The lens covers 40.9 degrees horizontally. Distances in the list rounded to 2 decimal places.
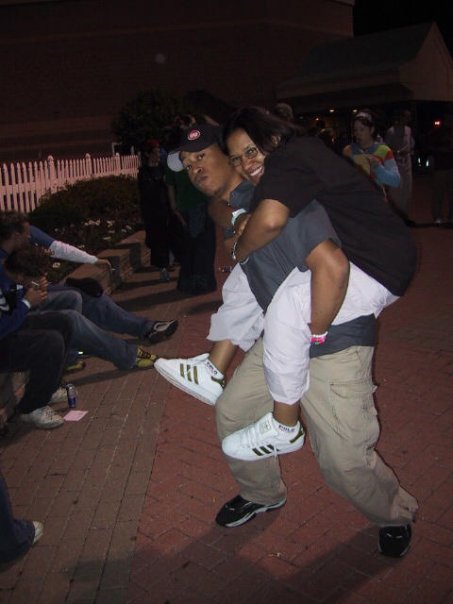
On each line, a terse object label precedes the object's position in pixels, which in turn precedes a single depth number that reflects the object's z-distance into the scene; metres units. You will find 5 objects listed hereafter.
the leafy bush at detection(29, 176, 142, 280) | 9.34
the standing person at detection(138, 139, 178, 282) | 8.00
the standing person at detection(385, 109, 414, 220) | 9.95
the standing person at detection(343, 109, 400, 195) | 5.80
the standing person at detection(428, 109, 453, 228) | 10.98
